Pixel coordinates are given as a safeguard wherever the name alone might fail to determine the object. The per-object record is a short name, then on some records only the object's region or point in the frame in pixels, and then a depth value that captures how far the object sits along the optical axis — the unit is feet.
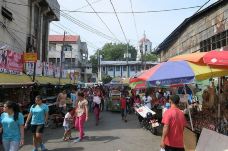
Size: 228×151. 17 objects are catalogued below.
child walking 22.89
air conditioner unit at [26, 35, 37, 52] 46.37
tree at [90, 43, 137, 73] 184.98
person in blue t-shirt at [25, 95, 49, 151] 18.50
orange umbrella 14.59
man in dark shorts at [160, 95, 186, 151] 12.26
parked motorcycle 25.06
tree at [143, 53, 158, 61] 187.00
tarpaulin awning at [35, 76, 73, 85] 38.14
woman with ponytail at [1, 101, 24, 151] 13.29
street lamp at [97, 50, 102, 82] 147.59
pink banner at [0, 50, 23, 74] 28.29
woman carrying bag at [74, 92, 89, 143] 22.73
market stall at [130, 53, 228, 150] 14.51
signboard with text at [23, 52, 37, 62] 33.91
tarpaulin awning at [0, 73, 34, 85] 25.87
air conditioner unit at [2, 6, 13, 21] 34.84
